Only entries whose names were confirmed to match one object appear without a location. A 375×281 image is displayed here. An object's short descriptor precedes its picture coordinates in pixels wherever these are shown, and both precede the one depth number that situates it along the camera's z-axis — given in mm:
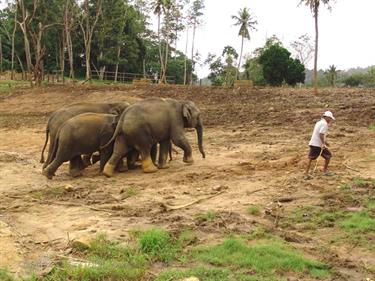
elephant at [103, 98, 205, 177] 12031
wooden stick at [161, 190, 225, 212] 8495
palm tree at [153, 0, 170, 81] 49938
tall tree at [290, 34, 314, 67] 72312
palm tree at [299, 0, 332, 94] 29941
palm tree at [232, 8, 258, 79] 55781
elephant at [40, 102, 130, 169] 13094
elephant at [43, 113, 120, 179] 11805
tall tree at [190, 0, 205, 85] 55919
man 10383
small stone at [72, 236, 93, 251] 6777
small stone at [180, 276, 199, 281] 5707
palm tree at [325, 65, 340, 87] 59844
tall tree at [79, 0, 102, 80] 40806
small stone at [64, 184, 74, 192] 10250
